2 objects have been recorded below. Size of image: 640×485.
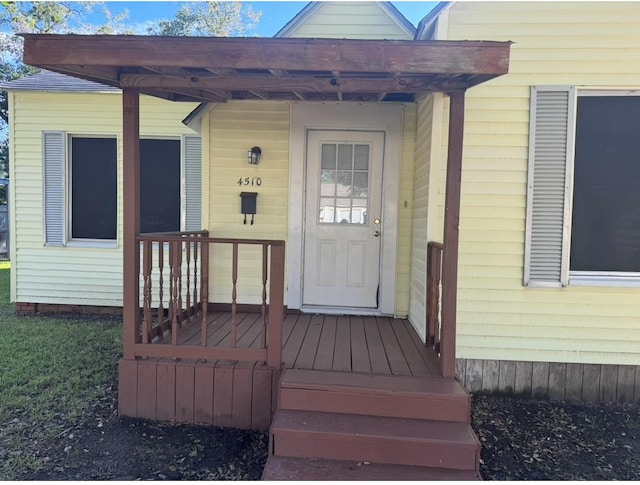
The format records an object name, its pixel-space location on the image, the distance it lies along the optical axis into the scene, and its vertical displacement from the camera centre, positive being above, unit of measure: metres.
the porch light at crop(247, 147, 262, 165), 4.45 +0.69
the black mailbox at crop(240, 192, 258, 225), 4.49 +0.20
